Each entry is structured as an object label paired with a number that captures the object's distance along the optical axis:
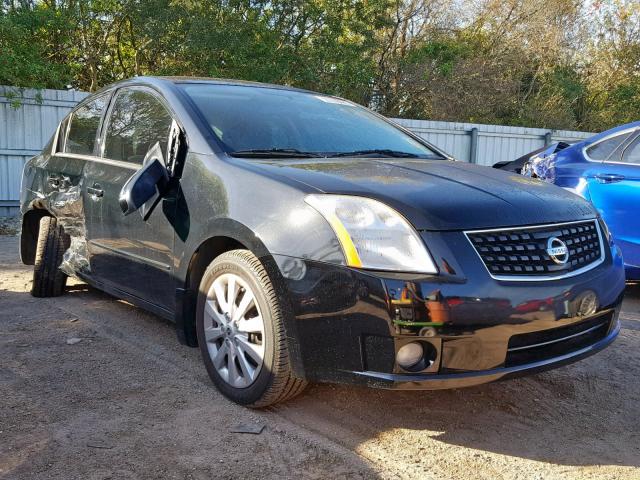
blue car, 5.10
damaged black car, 2.43
